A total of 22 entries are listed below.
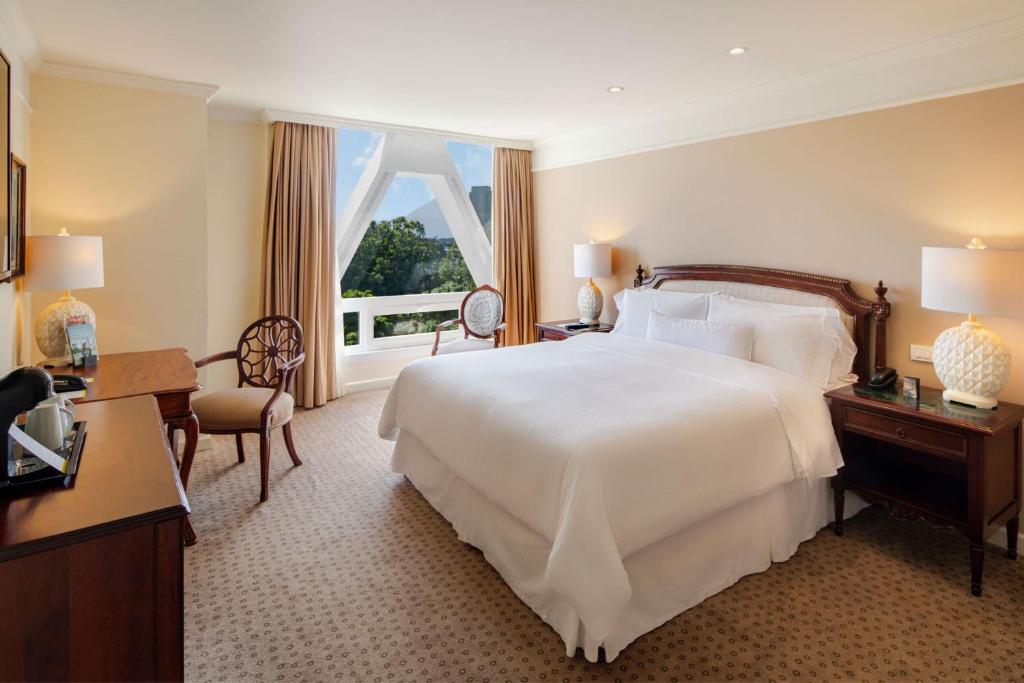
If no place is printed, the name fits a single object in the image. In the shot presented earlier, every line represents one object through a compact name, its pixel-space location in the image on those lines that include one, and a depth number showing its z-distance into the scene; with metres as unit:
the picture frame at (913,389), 2.71
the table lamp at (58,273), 3.01
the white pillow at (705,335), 3.36
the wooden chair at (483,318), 5.61
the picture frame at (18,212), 2.71
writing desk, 2.54
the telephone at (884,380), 2.89
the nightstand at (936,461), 2.37
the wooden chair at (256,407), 3.25
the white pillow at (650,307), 3.94
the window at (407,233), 5.50
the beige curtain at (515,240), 6.09
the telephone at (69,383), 2.36
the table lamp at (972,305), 2.40
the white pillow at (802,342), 3.09
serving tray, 1.33
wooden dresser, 1.12
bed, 1.97
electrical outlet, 3.05
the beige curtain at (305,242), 4.88
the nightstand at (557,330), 4.98
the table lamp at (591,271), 5.05
